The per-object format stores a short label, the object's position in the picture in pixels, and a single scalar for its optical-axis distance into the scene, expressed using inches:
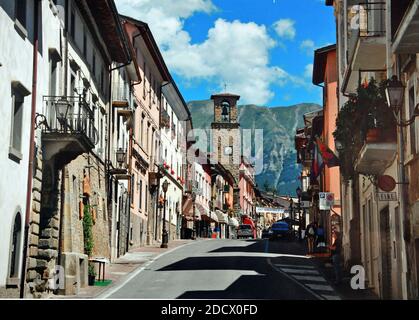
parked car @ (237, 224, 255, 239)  2277.3
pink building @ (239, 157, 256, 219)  2962.6
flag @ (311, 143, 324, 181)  1273.0
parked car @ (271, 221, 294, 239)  1839.3
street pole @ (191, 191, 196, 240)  2047.4
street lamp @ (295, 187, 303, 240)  1747.7
